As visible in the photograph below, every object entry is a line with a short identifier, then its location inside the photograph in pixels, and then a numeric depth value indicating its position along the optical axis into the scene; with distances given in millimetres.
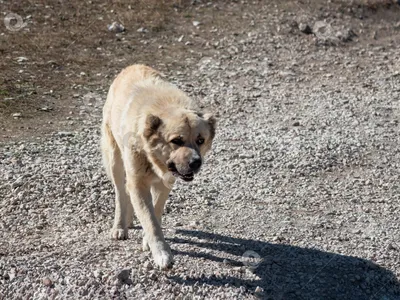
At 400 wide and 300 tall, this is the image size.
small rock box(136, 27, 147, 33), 31797
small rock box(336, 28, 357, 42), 33250
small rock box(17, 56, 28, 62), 28203
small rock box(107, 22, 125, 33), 31562
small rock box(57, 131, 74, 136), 22716
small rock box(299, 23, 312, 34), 33406
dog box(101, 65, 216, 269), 14031
